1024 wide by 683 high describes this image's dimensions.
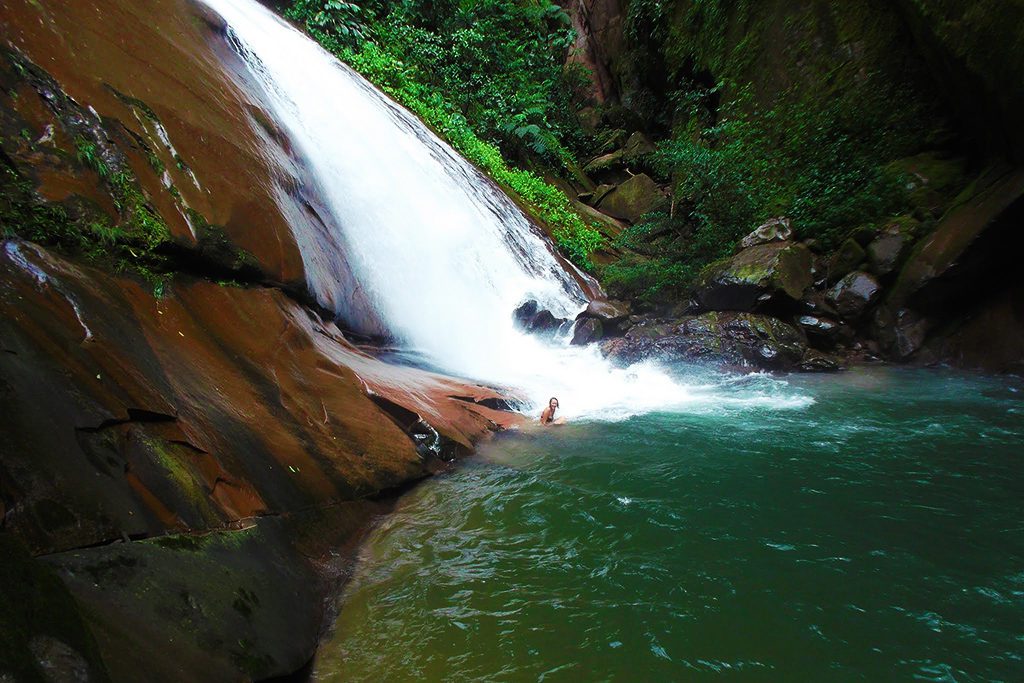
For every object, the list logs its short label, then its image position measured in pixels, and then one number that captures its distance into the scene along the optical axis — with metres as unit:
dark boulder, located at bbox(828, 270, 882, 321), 9.14
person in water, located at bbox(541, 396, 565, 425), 6.69
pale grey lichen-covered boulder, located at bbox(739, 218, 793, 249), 10.56
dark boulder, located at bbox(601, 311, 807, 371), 9.05
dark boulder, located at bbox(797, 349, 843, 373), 8.70
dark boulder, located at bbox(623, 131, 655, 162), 19.00
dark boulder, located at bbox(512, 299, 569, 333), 11.02
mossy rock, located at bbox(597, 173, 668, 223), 17.38
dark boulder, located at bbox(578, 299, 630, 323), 11.09
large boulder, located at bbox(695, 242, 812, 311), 9.52
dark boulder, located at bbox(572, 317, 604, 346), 10.83
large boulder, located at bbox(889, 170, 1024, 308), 7.39
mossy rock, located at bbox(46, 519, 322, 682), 2.07
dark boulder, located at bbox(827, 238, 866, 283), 9.52
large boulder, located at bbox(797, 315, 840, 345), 9.37
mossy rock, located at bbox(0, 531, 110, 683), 1.37
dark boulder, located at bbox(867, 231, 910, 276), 9.03
